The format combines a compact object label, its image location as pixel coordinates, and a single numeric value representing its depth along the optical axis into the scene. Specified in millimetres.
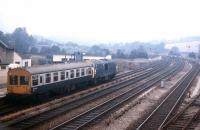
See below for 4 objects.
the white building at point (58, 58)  74938
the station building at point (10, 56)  45588
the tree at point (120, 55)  100975
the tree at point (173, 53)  153250
